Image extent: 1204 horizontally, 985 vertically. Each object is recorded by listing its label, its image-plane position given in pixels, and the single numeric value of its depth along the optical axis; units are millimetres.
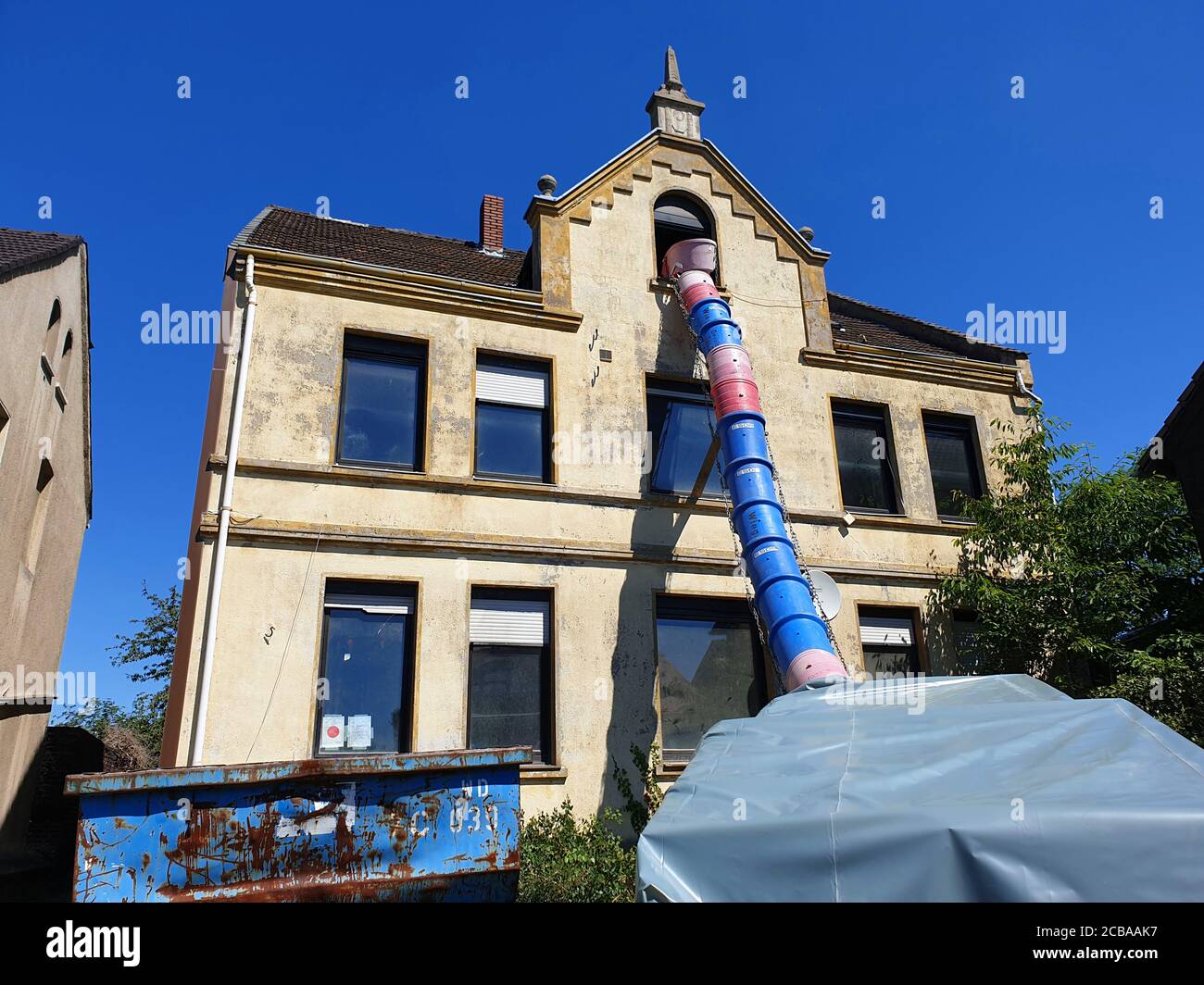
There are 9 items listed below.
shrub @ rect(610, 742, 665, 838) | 9838
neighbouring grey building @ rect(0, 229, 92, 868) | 13031
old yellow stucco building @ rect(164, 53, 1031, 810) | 9664
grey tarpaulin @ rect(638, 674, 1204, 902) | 4133
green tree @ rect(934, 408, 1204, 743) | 10969
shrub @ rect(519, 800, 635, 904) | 7812
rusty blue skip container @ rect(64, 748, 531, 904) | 5531
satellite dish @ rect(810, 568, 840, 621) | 10508
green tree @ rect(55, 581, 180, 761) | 33844
